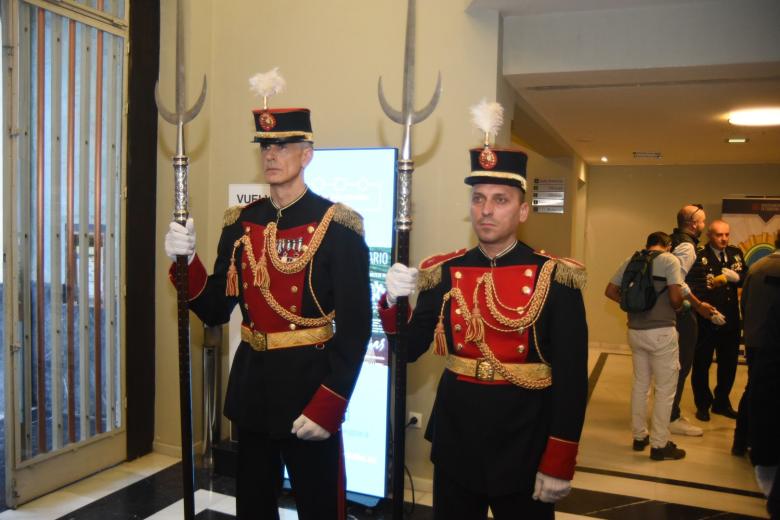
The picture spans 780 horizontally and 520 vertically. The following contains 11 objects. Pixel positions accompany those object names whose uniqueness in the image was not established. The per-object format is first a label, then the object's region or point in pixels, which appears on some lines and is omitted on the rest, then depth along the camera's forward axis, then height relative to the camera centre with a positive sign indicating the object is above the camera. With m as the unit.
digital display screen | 3.19 -0.24
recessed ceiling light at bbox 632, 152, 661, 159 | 7.34 +0.88
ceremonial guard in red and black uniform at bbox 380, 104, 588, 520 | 1.81 -0.38
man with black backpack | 4.07 -0.54
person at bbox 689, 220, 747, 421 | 5.06 -0.54
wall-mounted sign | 7.13 +0.40
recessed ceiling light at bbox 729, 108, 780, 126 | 4.65 +0.87
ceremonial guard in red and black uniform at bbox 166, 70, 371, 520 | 1.93 -0.31
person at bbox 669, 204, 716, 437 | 4.32 -0.47
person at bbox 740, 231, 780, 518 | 1.74 -0.44
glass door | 3.13 -0.09
